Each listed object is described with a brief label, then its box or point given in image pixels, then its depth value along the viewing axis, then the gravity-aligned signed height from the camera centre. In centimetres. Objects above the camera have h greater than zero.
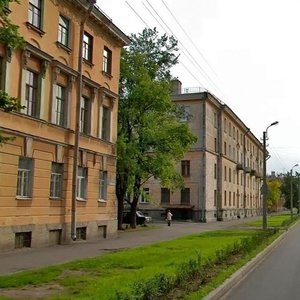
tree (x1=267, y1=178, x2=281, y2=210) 9662 +490
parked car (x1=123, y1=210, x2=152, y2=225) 4203 -32
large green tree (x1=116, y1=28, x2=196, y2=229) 3428 +639
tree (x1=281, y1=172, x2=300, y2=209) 11494 +653
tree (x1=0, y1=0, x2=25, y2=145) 763 +261
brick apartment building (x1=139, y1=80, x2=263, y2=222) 5466 +521
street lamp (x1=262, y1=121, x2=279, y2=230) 3127 +205
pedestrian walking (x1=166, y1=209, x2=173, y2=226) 4309 -22
